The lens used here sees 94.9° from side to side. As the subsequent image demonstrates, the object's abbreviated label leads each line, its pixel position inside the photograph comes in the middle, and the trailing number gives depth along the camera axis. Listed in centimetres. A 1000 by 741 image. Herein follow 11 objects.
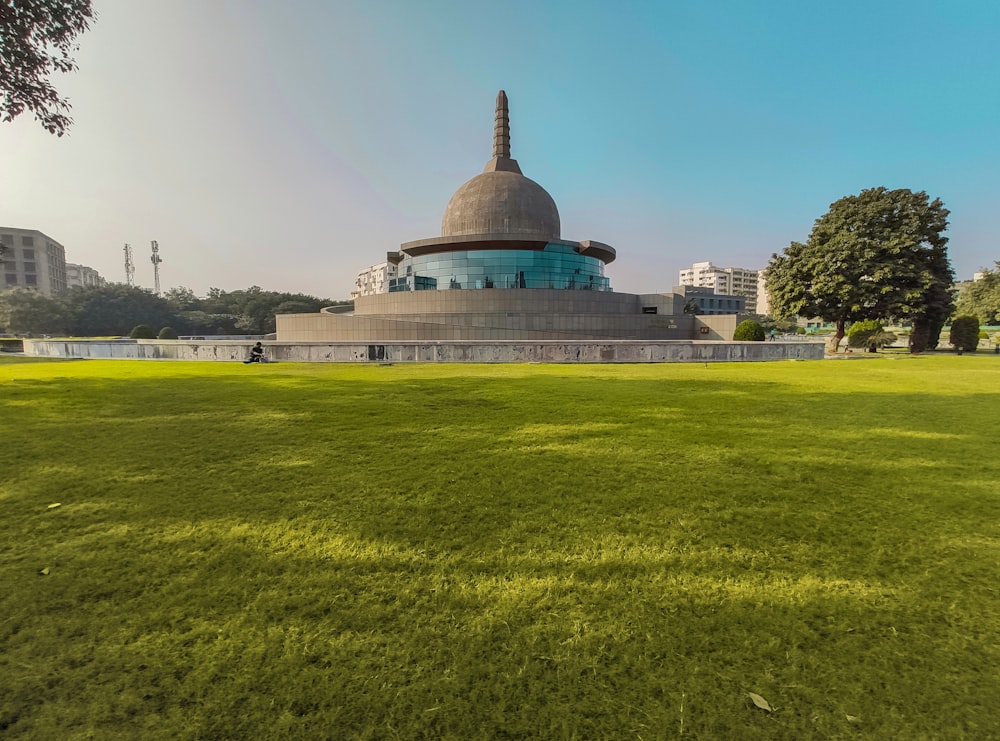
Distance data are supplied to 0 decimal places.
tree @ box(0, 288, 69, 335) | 5253
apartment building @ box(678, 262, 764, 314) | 14362
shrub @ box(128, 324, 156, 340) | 3300
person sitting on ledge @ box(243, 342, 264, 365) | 1779
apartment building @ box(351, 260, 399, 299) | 11349
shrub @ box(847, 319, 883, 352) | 2922
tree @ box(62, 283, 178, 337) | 5537
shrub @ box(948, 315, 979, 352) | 2988
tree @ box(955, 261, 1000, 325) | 5112
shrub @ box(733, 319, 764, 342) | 2406
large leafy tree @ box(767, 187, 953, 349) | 2680
